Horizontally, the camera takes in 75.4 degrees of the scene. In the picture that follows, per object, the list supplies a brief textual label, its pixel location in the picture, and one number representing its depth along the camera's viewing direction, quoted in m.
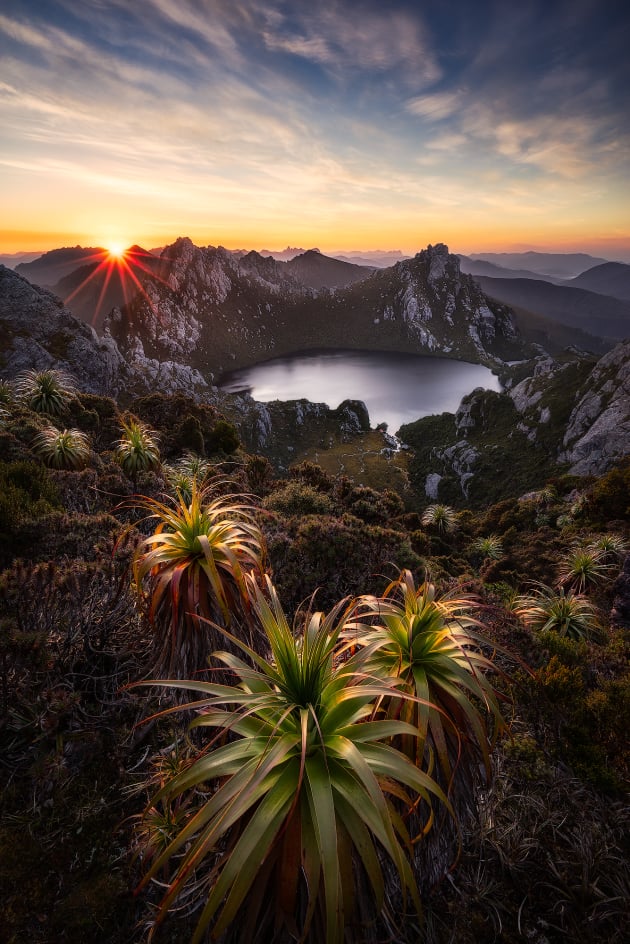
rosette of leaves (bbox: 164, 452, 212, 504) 10.66
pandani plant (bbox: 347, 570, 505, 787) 2.62
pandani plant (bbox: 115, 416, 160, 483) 10.77
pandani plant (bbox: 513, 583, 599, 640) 9.27
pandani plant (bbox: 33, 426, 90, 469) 10.49
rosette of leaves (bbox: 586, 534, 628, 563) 16.19
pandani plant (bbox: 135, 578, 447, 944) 1.70
